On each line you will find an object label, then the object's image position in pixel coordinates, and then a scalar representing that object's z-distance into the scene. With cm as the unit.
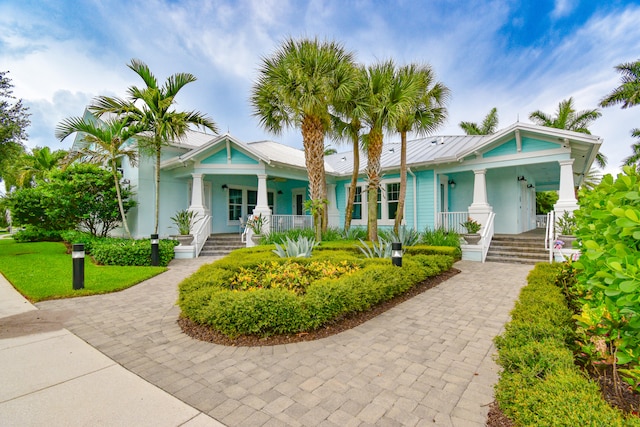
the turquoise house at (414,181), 1041
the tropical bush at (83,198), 1205
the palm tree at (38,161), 1927
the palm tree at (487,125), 2412
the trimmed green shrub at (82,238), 1127
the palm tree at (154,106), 1066
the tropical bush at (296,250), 709
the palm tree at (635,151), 2330
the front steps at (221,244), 1193
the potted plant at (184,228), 1120
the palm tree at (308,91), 927
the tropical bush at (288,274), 493
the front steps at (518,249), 965
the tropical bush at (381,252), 725
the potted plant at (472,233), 1023
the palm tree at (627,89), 1678
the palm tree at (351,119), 991
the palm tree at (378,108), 927
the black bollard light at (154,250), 939
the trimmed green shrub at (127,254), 935
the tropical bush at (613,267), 137
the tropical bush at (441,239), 1020
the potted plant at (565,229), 886
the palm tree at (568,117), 1952
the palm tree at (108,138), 1108
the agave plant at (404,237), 917
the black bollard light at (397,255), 607
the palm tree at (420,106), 966
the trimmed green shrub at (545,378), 163
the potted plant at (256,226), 1156
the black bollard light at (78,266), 640
